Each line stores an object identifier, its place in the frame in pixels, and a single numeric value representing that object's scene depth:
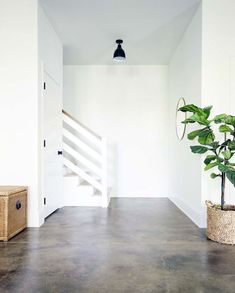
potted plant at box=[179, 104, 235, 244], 2.79
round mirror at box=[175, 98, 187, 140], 4.45
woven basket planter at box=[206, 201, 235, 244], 2.80
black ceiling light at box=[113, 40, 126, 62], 4.45
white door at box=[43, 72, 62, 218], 3.88
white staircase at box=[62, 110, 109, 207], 4.80
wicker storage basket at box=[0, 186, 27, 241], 2.88
